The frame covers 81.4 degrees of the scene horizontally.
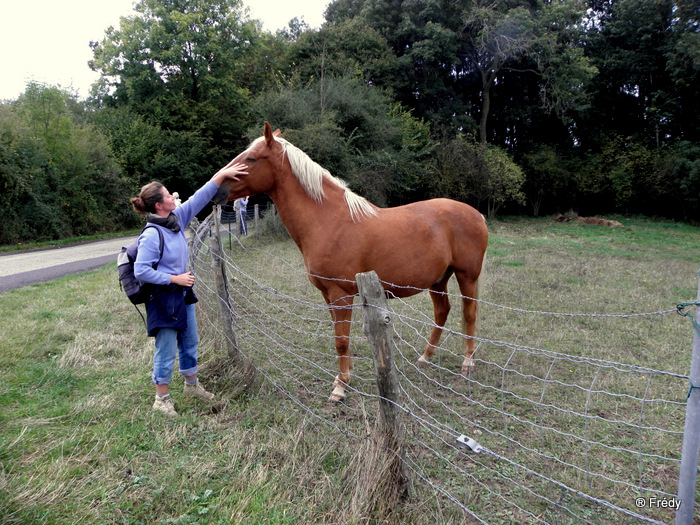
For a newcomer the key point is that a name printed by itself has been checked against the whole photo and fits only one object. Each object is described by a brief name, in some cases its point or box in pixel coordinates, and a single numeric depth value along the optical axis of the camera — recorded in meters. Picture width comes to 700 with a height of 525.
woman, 2.88
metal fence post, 1.44
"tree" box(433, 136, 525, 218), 21.25
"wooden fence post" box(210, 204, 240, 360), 3.80
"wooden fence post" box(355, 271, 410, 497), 2.18
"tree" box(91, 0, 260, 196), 23.66
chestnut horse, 3.47
